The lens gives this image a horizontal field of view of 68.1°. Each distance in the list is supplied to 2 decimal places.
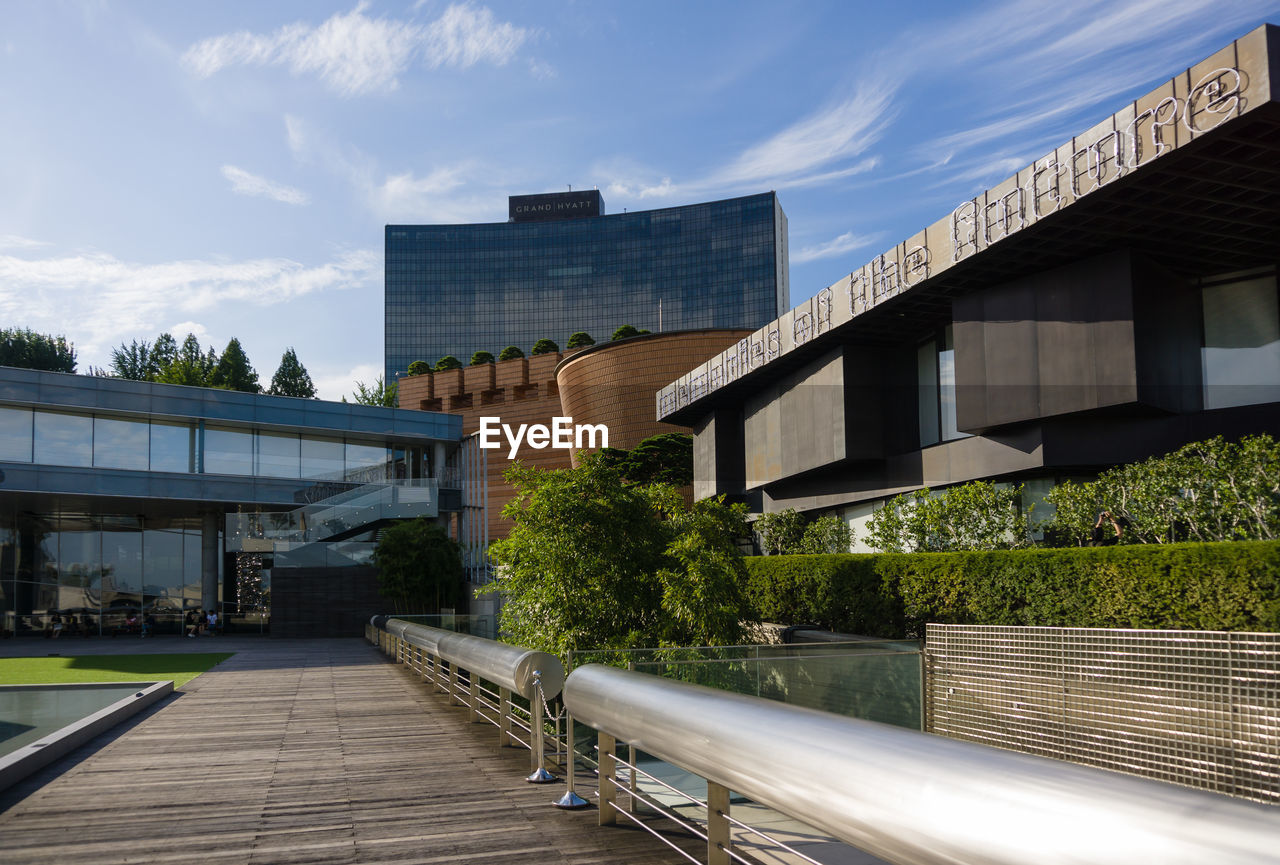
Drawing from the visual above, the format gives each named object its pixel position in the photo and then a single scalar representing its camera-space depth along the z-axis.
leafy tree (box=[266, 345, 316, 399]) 83.12
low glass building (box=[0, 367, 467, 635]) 33.19
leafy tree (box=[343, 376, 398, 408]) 77.75
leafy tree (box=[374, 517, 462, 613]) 32.62
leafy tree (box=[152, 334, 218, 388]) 61.66
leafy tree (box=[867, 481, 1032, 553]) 14.20
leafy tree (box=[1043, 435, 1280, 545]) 10.99
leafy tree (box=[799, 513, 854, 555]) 19.44
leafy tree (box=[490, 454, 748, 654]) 12.41
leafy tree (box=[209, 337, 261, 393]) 69.62
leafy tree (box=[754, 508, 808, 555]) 21.36
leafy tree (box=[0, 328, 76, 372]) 64.94
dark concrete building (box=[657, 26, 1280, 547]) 10.67
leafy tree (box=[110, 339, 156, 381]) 72.56
